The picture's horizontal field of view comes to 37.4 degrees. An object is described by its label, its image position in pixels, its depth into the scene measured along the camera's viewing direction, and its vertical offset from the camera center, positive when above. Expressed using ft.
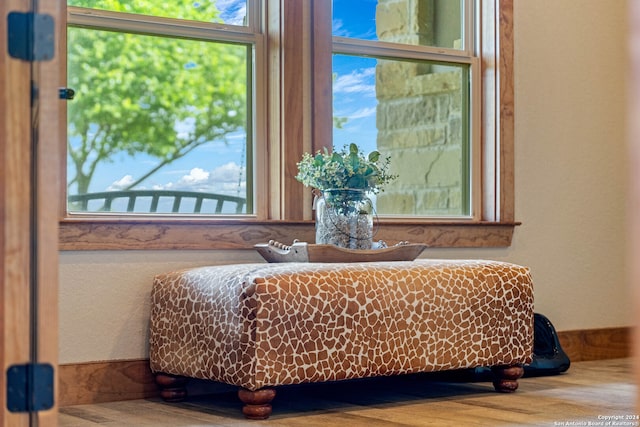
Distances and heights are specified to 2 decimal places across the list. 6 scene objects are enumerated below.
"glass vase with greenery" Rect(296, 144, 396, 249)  12.07 +0.30
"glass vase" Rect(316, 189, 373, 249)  12.09 +0.02
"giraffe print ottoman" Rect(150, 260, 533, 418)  10.30 -1.21
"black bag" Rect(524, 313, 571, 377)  14.02 -2.03
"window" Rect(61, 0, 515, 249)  12.46 +1.54
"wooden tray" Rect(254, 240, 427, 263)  11.76 -0.42
